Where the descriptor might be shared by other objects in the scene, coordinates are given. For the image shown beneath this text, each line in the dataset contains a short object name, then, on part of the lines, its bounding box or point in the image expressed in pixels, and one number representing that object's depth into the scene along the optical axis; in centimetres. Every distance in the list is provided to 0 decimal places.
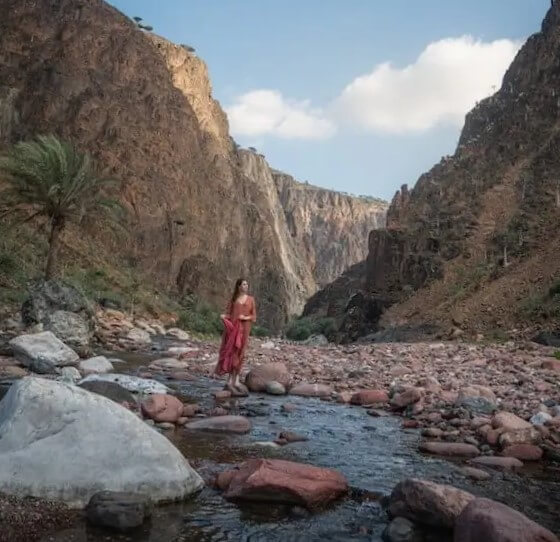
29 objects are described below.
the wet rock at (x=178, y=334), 2166
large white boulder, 364
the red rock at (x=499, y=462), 518
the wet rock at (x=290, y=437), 594
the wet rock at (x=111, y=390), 662
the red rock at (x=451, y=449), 561
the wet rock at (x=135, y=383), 758
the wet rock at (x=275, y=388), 923
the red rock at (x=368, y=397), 861
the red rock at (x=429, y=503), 365
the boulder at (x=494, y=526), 313
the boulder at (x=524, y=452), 548
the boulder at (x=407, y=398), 803
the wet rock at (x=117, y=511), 336
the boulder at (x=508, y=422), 610
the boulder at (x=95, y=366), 958
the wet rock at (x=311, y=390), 927
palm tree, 1833
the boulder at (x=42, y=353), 927
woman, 896
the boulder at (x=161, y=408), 627
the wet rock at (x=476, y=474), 481
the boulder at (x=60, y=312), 1433
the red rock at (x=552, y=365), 1082
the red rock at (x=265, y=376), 945
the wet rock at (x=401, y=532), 349
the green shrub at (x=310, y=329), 4558
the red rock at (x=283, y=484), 398
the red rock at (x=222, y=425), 613
